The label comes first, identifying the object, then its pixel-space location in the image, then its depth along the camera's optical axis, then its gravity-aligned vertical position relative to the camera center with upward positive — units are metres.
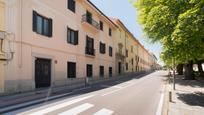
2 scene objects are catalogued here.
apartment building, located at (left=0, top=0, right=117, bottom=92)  7.33 +1.60
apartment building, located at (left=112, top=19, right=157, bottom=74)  22.13 +2.48
